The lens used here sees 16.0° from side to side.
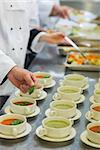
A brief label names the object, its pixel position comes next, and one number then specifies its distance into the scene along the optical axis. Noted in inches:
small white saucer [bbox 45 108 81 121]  63.7
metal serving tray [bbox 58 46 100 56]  105.8
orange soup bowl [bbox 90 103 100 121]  62.1
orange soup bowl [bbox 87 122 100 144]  55.0
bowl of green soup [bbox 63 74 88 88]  77.4
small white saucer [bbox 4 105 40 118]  64.8
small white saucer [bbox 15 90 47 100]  72.8
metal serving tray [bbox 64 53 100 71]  93.3
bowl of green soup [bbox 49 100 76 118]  62.6
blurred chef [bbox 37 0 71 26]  136.6
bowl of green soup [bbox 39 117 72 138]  56.1
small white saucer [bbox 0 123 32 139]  57.0
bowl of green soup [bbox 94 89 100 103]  69.6
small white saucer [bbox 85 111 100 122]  62.7
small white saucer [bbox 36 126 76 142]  56.4
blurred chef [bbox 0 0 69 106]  84.1
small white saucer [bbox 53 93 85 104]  70.9
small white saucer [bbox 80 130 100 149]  55.1
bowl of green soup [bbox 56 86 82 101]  69.7
